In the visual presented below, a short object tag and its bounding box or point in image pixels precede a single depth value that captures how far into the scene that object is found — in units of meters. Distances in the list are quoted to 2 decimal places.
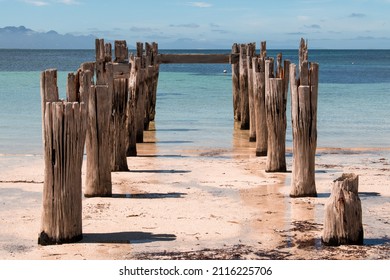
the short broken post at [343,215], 8.53
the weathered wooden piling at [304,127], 11.08
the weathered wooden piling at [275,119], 13.61
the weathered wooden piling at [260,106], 15.80
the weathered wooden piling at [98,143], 11.20
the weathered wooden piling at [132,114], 16.05
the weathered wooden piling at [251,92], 17.89
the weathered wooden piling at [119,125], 13.51
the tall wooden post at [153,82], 22.92
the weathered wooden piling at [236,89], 23.98
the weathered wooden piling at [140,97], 16.50
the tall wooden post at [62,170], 8.40
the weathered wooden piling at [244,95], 21.34
